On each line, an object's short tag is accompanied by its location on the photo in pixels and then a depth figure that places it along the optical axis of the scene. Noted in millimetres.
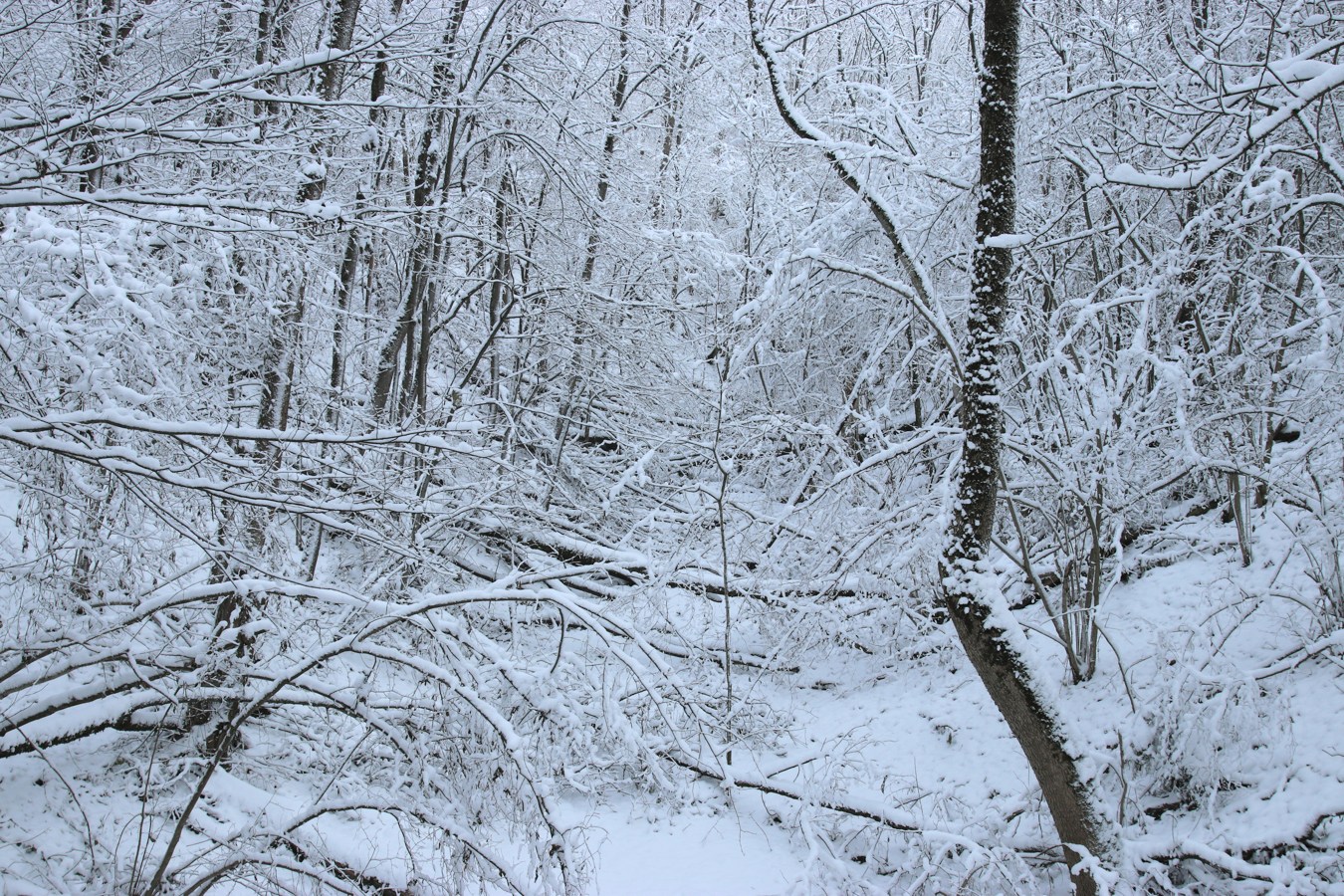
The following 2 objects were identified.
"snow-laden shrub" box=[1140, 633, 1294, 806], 5215
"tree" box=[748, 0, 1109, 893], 4773
